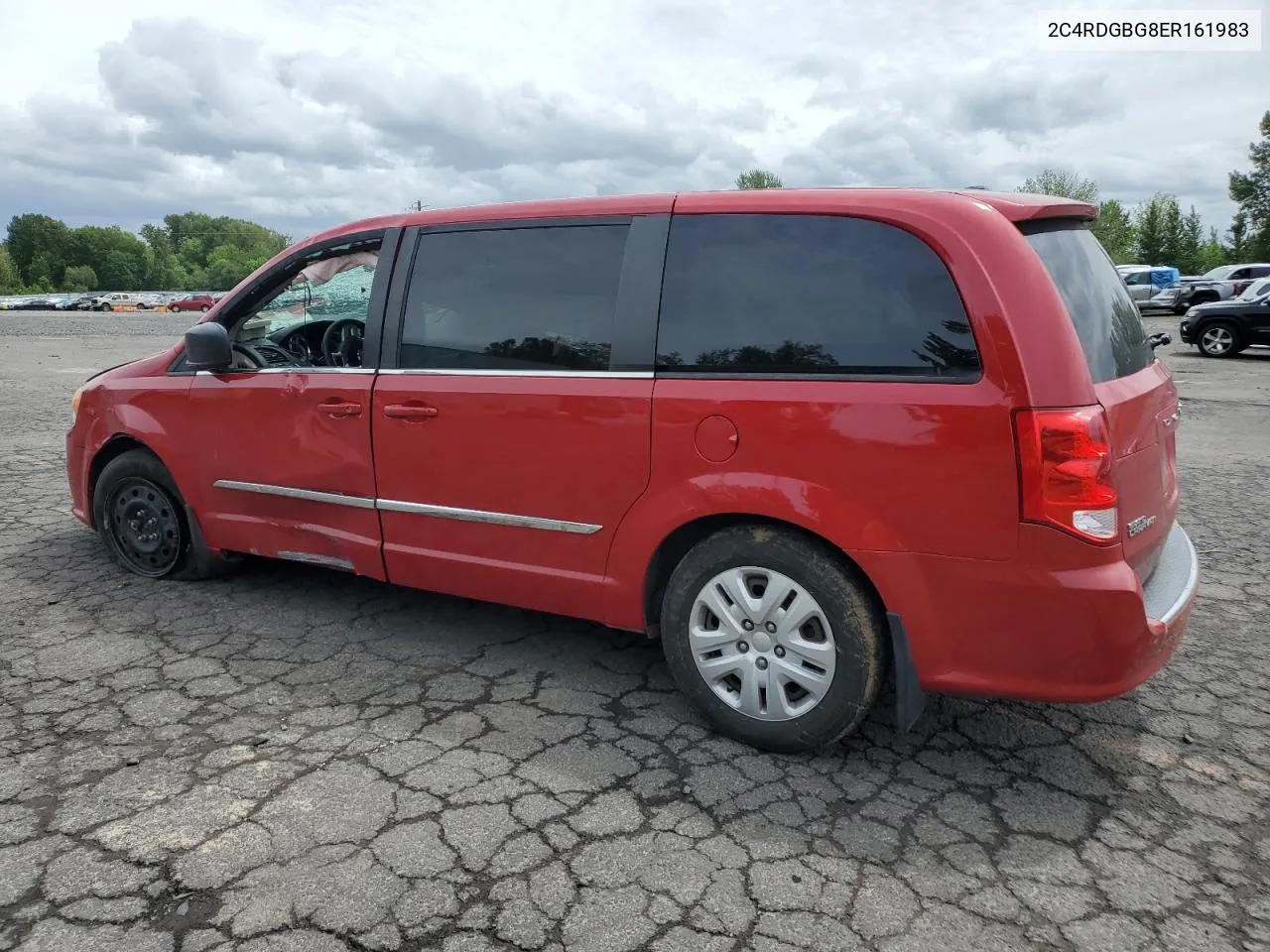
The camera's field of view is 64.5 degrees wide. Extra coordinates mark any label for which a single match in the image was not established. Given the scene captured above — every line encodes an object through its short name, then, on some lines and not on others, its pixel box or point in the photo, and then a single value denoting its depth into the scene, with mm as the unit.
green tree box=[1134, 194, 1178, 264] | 75125
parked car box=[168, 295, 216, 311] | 61719
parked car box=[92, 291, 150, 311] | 66125
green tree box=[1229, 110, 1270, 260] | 61031
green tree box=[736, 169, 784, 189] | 114269
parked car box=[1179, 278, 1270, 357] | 18547
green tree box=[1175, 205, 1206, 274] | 74750
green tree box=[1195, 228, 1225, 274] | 78781
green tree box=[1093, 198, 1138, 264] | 77938
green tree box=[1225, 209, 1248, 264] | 63969
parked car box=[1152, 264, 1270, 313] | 29328
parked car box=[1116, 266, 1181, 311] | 34438
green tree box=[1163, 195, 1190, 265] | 74750
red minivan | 2781
